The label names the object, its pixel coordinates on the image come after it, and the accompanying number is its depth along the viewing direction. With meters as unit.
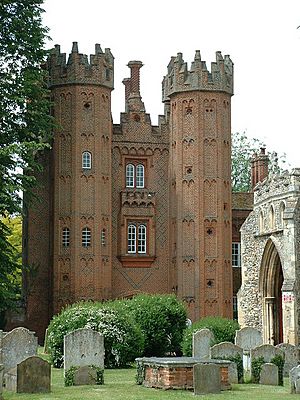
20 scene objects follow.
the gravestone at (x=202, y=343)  32.81
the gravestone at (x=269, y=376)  28.84
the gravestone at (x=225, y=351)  29.67
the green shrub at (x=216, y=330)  38.25
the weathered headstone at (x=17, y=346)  29.03
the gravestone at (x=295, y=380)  25.97
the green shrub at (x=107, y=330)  36.84
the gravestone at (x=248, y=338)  33.72
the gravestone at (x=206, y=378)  25.25
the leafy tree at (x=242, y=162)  83.81
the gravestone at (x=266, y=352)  29.55
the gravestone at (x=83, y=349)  28.30
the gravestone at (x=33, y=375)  25.41
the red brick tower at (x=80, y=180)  56.09
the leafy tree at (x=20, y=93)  43.94
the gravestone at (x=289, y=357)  32.78
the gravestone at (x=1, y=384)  23.92
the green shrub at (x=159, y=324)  41.84
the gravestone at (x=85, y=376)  27.86
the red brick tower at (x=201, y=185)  56.69
